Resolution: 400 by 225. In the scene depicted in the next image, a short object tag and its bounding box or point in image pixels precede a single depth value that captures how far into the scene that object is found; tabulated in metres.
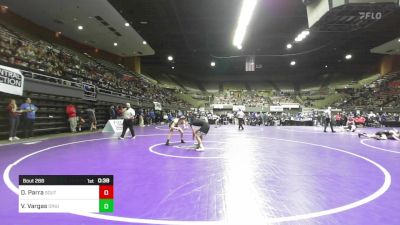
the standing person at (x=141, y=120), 26.10
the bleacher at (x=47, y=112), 12.59
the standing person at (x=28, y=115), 12.65
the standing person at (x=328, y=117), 19.45
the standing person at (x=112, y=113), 21.23
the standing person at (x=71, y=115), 16.30
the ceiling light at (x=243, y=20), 16.87
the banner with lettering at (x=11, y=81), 11.04
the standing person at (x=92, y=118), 18.48
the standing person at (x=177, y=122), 10.61
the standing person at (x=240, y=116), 22.45
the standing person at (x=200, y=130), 9.54
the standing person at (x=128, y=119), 12.78
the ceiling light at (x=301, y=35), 23.53
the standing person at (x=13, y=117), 11.70
